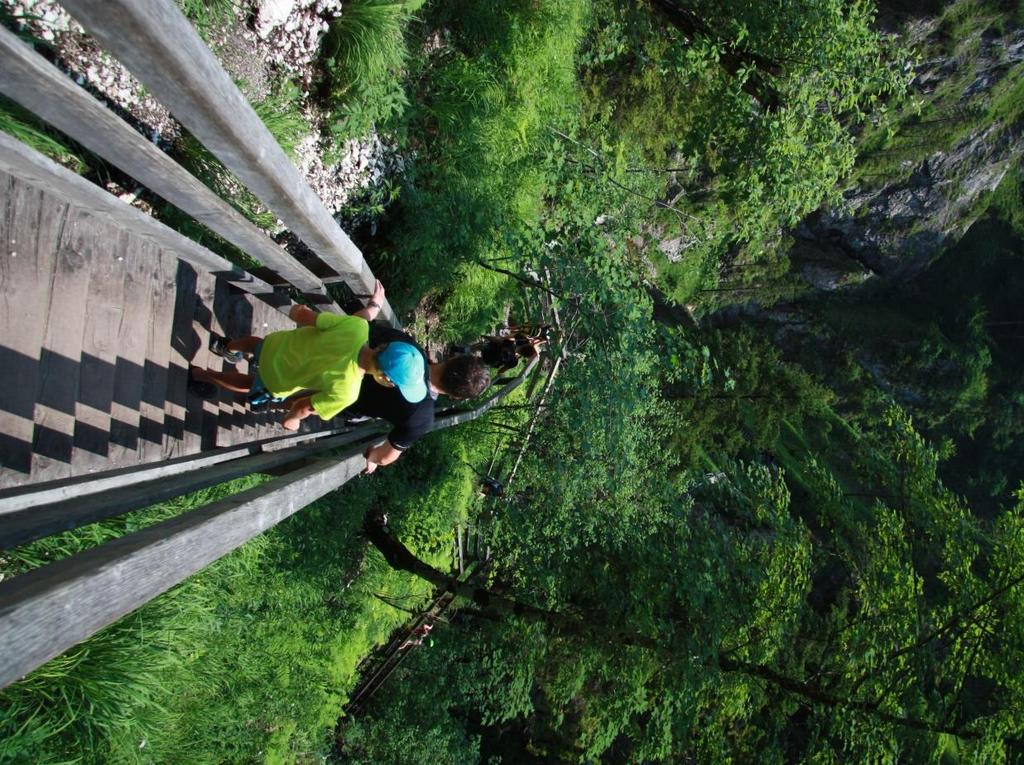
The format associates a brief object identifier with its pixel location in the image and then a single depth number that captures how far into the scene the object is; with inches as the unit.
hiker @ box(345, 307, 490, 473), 154.0
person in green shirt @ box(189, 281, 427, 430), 145.4
